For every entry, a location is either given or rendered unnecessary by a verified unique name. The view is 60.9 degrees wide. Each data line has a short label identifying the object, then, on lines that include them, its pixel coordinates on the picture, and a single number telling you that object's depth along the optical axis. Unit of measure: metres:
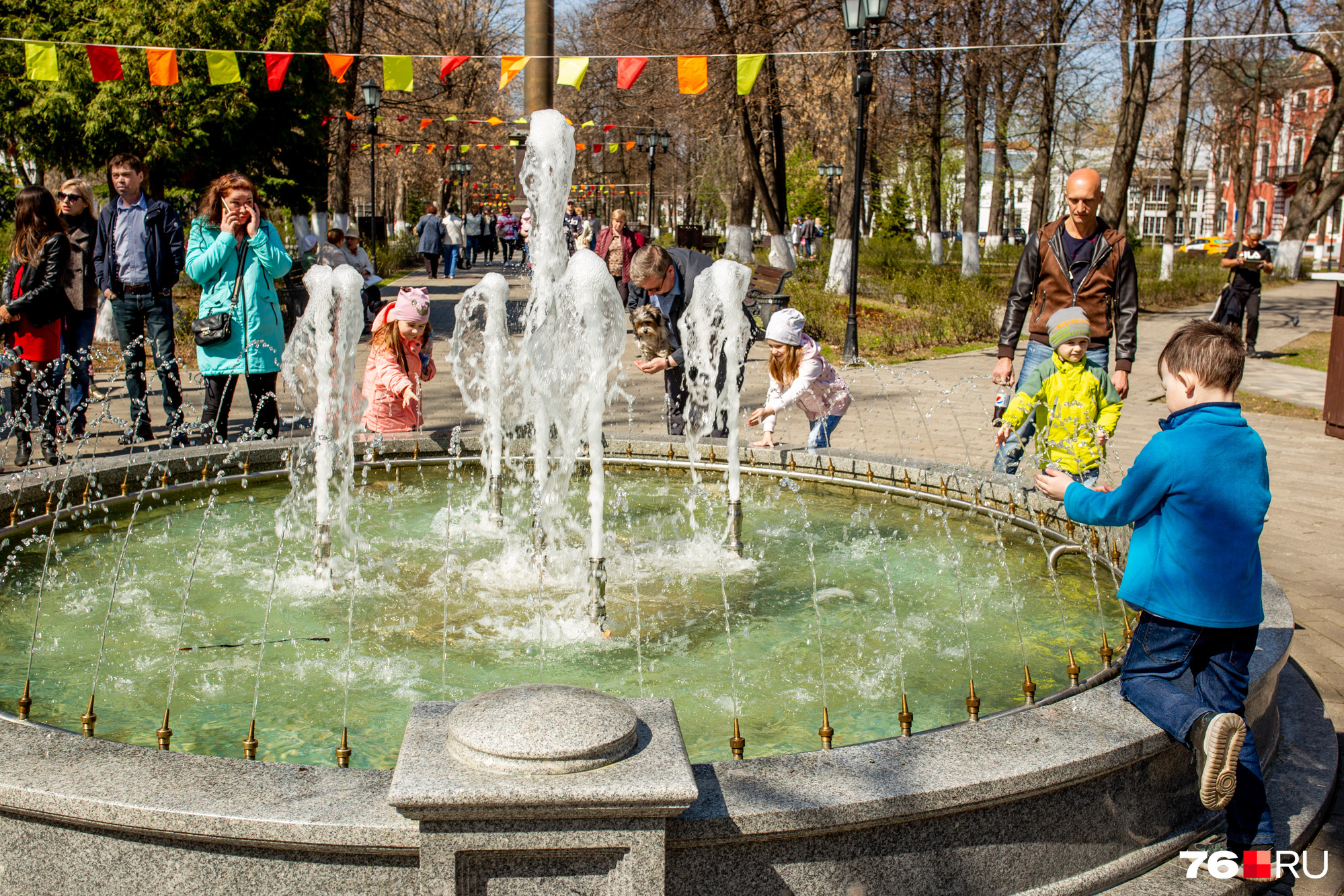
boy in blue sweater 3.00
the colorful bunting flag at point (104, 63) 11.97
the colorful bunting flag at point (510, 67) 13.09
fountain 2.50
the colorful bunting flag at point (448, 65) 13.23
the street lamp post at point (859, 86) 14.03
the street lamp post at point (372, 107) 24.33
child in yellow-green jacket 5.56
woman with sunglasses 7.62
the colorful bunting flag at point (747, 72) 13.09
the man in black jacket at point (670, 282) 6.41
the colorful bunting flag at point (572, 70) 12.58
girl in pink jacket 7.23
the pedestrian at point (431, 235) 24.92
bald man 6.03
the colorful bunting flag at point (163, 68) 12.62
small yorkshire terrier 6.80
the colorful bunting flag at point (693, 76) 13.20
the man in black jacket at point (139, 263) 7.56
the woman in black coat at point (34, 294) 7.38
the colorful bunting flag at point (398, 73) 12.30
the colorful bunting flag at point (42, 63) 11.45
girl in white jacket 6.49
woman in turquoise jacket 7.05
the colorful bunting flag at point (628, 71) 13.45
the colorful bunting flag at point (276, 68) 12.97
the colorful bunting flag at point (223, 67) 12.56
